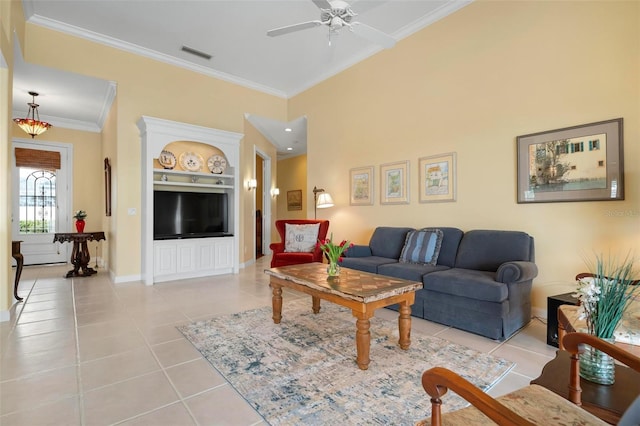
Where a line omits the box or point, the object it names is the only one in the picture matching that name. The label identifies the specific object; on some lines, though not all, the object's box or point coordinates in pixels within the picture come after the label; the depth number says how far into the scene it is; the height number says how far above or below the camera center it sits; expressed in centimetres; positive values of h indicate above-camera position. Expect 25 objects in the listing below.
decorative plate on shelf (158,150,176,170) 528 +97
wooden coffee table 214 -63
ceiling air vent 491 +271
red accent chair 451 -64
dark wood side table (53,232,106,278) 522 -62
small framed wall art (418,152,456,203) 392 +45
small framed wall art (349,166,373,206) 497 +44
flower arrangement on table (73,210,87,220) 561 -2
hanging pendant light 517 +158
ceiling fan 270 +185
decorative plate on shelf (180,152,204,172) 550 +97
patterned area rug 168 -111
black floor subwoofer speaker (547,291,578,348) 246 -87
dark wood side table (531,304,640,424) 113 -74
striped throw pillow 362 -44
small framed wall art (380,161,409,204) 445 +44
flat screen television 512 -2
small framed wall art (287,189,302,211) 930 +41
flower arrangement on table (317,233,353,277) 281 -40
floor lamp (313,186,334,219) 545 +23
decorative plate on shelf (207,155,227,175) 581 +97
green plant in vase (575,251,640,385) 125 -45
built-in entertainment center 485 +24
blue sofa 262 -66
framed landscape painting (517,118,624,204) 272 +45
